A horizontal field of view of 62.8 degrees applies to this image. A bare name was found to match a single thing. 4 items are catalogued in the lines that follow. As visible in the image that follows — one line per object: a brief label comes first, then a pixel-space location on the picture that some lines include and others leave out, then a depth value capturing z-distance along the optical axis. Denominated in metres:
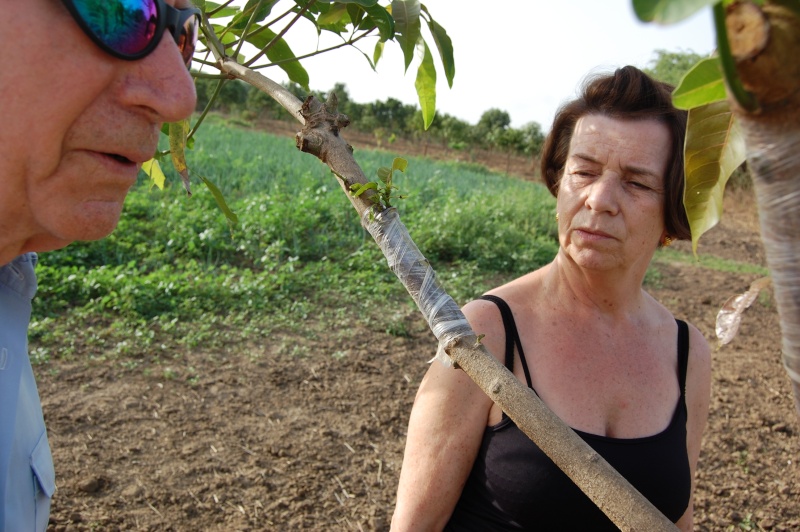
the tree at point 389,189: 0.65
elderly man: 0.78
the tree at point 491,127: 41.72
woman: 1.50
